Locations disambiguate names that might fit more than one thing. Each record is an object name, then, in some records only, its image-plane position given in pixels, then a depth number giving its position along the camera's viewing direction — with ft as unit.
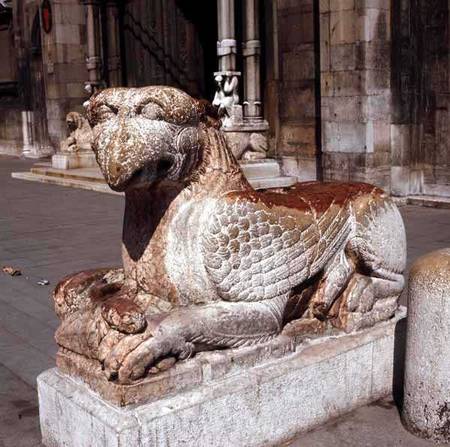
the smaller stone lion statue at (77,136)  50.06
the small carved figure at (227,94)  38.72
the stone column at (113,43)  53.01
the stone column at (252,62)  39.29
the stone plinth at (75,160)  49.19
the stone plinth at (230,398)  8.45
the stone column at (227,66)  38.70
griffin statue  8.73
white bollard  9.46
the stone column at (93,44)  52.54
